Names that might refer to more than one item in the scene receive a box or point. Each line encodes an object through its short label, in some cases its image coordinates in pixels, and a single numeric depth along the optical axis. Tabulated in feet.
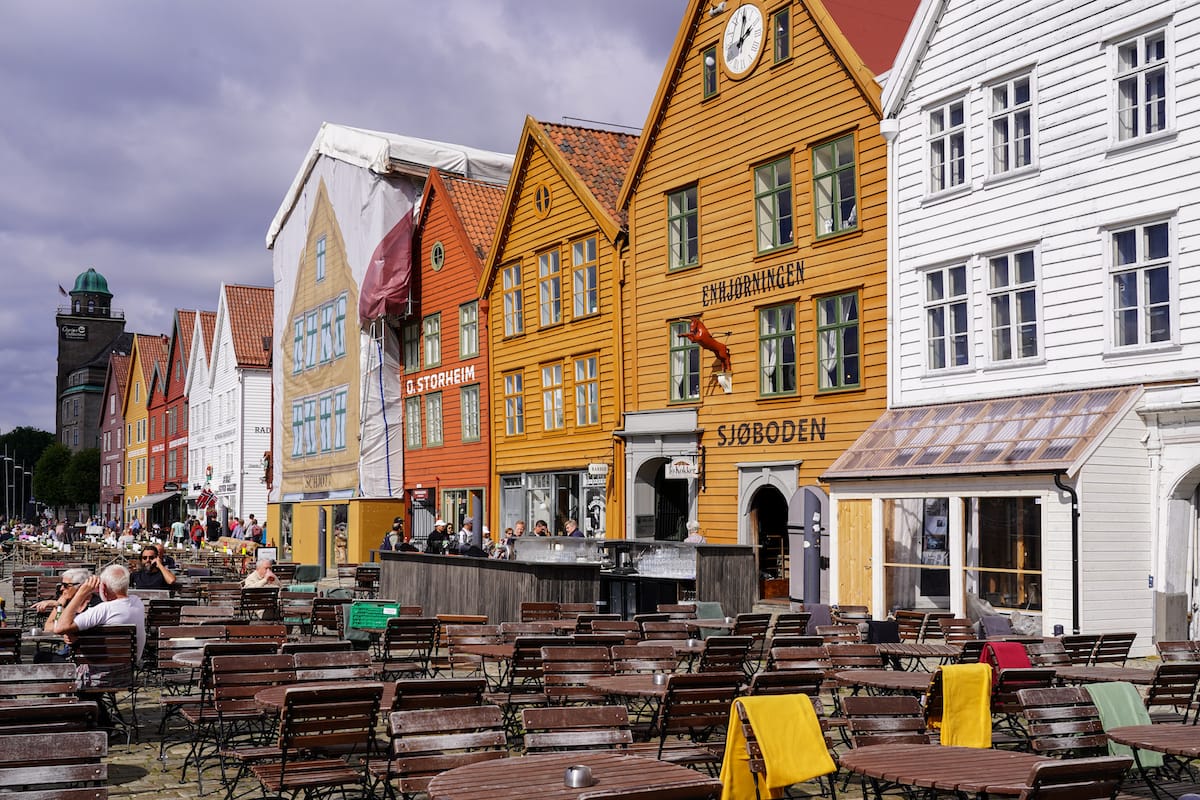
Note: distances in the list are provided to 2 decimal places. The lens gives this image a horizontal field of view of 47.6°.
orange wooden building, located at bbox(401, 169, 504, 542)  122.62
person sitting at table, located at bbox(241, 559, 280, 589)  64.90
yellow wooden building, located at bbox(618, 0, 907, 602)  79.10
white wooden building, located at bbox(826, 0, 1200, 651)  60.34
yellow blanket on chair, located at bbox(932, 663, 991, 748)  28.32
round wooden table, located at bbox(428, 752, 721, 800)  19.65
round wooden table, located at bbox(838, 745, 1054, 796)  21.06
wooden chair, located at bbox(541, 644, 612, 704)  33.88
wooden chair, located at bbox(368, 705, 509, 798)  23.70
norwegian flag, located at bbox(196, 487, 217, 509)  198.70
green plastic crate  54.08
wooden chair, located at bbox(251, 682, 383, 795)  25.43
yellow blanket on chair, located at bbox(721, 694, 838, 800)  23.41
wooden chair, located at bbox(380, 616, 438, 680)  44.19
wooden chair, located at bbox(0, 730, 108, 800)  19.44
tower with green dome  416.46
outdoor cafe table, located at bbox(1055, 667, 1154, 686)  37.27
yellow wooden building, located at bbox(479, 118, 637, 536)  102.32
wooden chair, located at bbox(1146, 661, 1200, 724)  34.55
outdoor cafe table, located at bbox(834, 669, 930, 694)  34.09
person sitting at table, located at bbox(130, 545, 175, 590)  64.59
